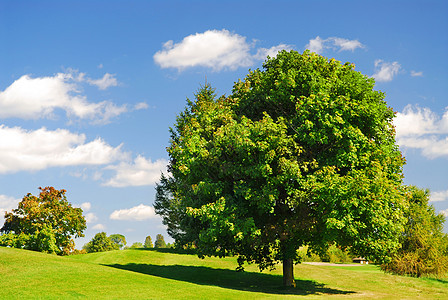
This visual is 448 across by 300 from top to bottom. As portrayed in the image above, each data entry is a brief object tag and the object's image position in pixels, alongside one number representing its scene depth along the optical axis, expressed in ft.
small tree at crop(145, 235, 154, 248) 571.69
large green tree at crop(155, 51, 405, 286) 84.64
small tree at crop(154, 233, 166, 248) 561.23
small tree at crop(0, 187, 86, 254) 148.15
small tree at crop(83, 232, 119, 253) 356.69
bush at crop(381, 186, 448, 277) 128.77
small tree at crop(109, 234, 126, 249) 593.01
